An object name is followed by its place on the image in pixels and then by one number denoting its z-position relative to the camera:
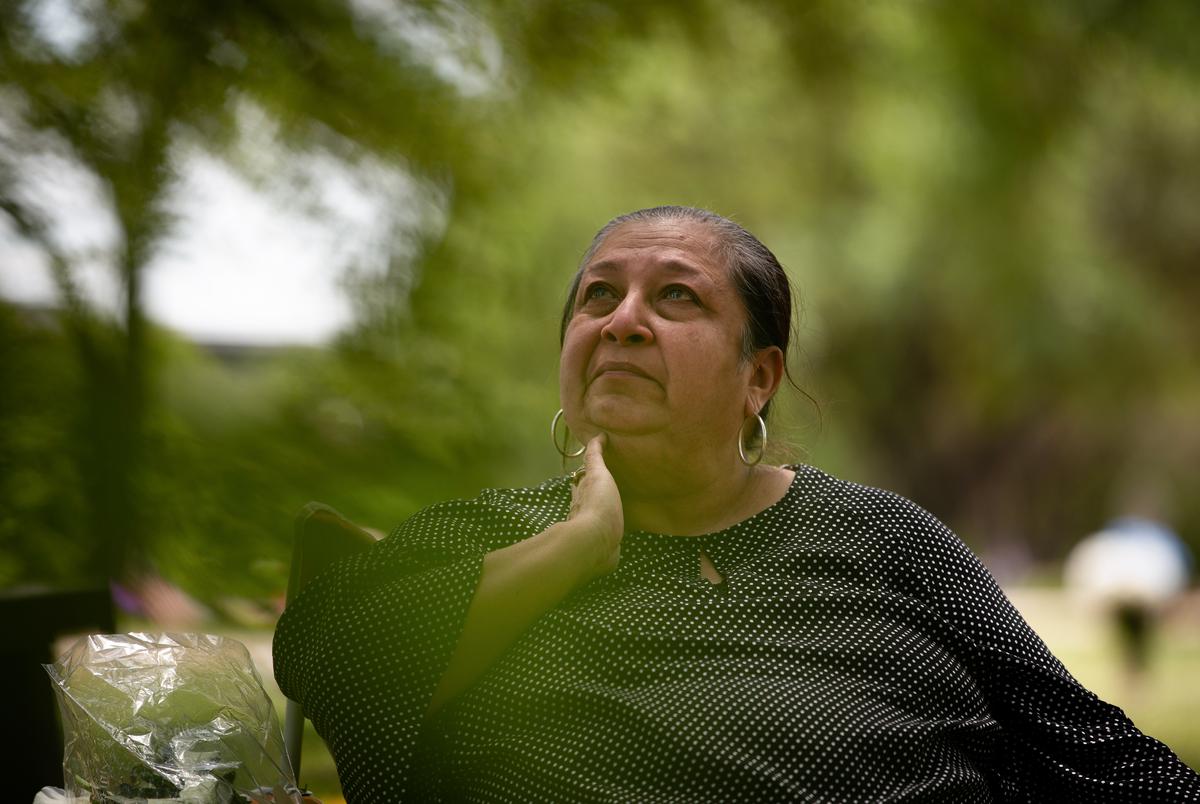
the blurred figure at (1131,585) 7.18
